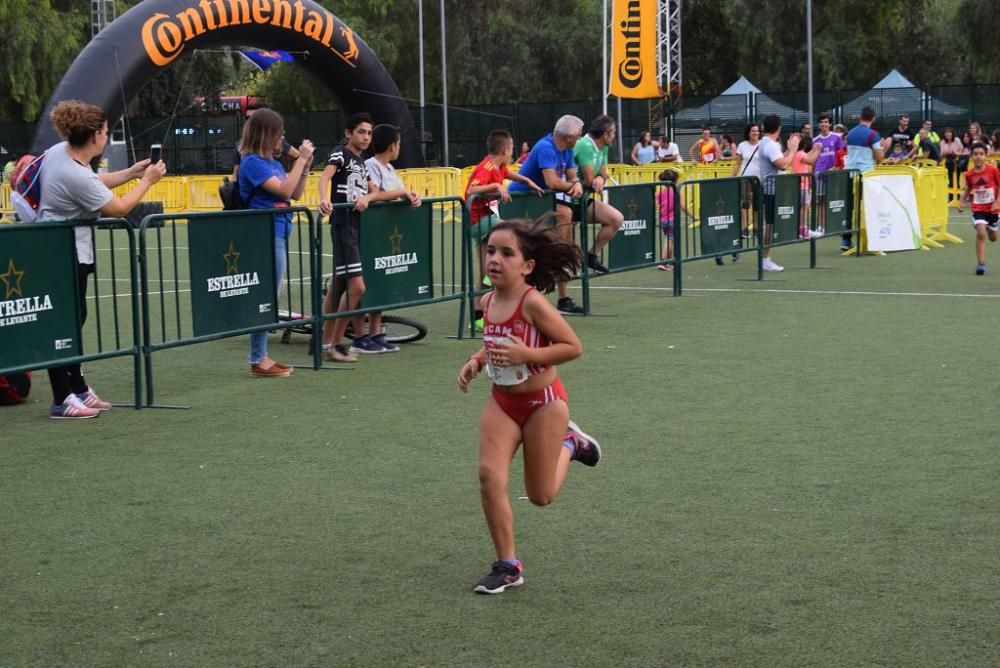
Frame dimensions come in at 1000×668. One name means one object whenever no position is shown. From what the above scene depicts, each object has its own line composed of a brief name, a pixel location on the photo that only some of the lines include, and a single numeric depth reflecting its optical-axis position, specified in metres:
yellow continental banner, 35.00
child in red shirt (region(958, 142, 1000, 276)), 16.28
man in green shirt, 13.93
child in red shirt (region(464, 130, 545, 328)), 12.38
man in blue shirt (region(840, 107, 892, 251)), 21.75
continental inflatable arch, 21.84
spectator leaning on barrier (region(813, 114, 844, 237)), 21.83
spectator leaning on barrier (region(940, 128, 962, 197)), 32.06
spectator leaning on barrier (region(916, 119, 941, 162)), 31.91
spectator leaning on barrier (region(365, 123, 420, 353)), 11.21
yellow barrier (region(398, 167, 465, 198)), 29.72
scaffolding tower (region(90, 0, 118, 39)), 31.97
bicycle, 11.86
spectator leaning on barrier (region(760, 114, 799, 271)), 17.03
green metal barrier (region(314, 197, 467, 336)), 11.05
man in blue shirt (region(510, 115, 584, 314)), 13.39
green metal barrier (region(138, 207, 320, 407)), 9.31
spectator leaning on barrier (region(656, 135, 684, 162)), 31.51
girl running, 5.17
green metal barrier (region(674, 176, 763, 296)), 15.55
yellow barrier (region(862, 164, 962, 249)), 21.03
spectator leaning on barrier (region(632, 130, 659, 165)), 33.19
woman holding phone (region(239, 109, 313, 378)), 10.15
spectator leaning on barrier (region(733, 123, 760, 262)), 16.48
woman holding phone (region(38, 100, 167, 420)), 8.44
